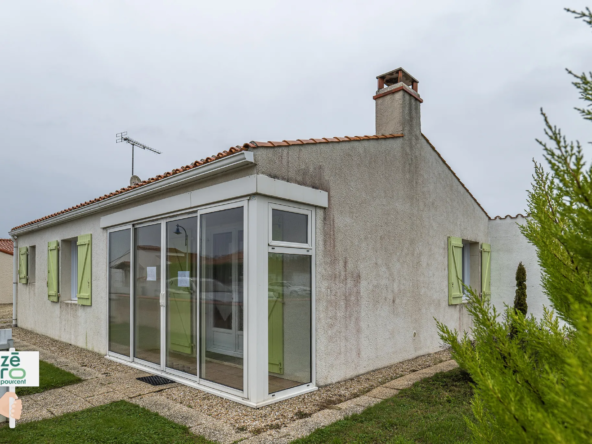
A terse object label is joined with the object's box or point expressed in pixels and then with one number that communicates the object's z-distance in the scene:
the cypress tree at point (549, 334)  1.12
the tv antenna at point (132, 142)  12.73
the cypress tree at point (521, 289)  9.77
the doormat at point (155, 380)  5.99
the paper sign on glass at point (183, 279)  6.03
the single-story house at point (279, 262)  5.11
